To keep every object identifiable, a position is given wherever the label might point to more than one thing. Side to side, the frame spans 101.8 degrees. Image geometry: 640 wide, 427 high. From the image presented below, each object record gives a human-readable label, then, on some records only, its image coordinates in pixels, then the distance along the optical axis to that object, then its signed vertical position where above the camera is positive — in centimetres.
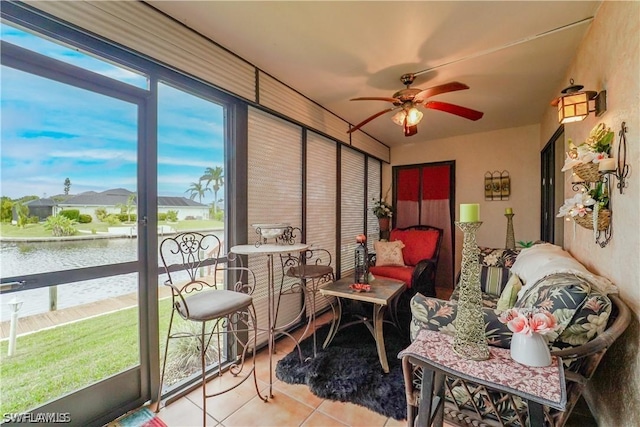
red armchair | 308 -66
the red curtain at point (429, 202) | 428 +17
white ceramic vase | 95 -51
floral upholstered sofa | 101 -50
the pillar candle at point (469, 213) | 106 +0
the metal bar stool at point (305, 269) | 225 -53
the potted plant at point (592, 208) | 136 +2
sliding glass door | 126 -13
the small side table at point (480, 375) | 85 -58
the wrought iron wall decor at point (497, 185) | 391 +41
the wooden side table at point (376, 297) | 207 -70
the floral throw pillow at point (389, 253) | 352 -57
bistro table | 176 -27
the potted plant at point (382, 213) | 443 -2
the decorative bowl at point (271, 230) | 204 -14
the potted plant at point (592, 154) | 134 +31
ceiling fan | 205 +89
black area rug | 172 -122
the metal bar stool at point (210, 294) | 152 -55
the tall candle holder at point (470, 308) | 103 -39
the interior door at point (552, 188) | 260 +27
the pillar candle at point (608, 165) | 126 +23
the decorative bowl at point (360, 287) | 225 -66
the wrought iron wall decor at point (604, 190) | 123 +12
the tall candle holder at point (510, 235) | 333 -30
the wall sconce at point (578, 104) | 151 +65
